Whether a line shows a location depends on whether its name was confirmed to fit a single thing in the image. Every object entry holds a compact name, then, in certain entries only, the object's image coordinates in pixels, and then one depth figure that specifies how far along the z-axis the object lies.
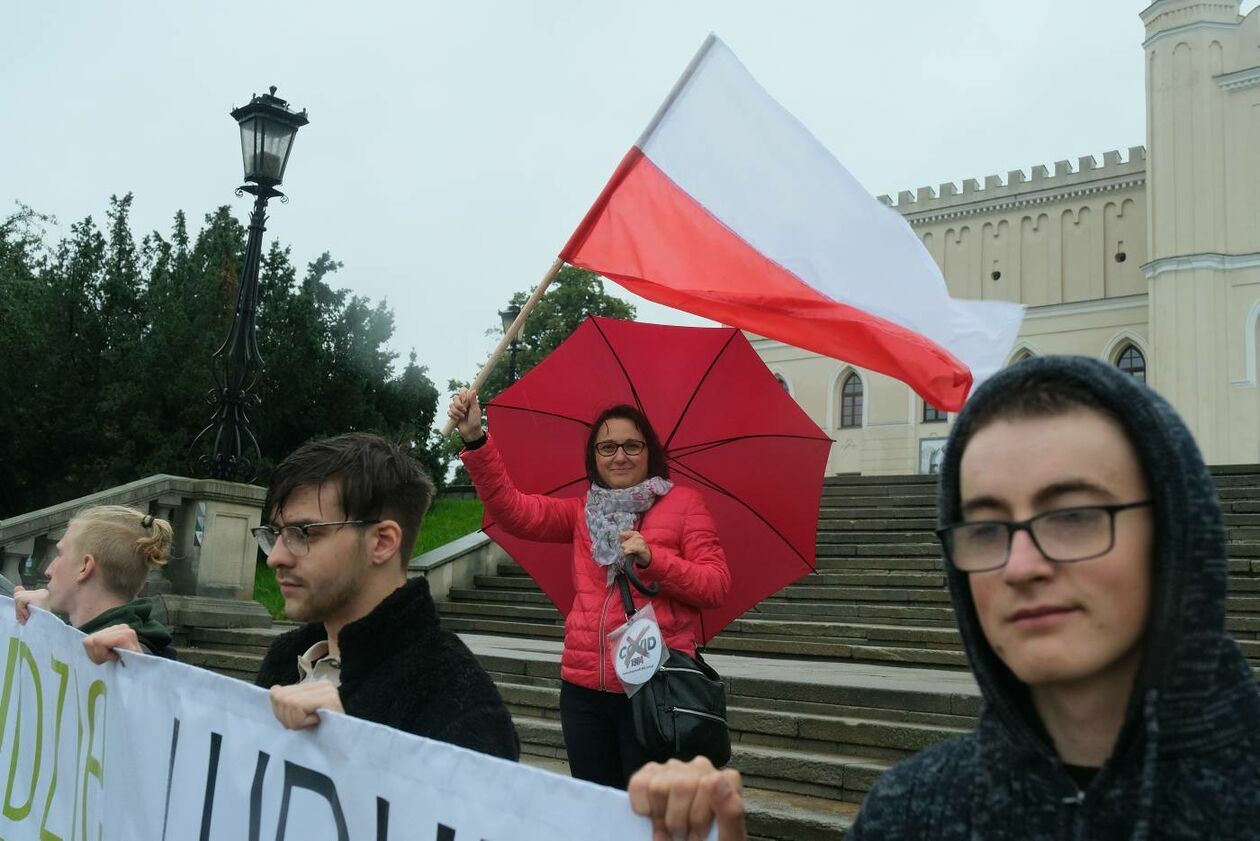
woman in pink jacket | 3.76
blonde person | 3.58
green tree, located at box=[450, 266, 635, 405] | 43.00
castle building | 33.34
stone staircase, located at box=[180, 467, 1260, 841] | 6.18
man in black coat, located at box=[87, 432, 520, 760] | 2.43
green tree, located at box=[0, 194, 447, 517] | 20.08
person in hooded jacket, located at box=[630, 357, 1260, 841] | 1.23
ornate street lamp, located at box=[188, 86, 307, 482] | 10.02
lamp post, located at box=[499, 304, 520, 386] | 18.53
